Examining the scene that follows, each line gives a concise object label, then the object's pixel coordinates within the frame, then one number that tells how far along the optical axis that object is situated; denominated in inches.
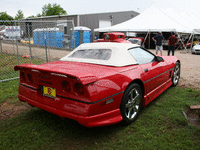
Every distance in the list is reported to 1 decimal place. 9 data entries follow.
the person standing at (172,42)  443.3
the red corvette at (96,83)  91.9
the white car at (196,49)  606.1
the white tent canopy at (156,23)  677.9
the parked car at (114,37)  538.0
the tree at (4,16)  2556.8
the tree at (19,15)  2719.0
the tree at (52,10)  2751.0
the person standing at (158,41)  479.2
